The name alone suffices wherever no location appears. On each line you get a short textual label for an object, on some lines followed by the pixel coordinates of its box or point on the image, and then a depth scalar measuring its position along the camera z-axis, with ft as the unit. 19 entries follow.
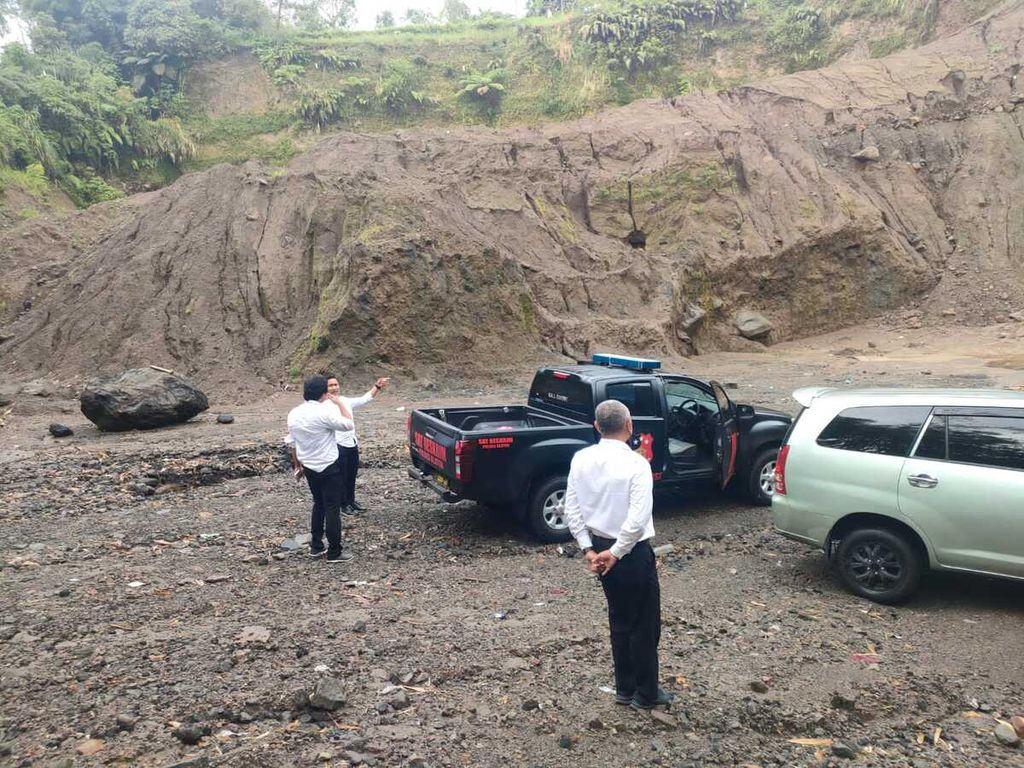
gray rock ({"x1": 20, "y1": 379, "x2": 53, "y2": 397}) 51.93
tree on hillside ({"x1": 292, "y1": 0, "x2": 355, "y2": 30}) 135.44
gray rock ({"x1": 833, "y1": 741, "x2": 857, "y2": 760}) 11.66
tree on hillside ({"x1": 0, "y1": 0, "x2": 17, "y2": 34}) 116.57
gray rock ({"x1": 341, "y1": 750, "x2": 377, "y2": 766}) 11.29
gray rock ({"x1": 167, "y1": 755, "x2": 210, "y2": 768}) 10.94
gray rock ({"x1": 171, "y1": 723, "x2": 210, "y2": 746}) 11.73
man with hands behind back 12.51
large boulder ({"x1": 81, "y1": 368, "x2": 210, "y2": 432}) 41.70
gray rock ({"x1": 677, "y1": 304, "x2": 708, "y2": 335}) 71.92
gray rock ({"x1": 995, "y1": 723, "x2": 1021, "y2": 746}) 12.10
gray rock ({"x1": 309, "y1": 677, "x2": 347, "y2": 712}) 12.79
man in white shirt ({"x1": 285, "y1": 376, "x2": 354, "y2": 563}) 21.30
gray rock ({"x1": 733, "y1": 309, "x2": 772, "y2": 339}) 74.95
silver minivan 16.93
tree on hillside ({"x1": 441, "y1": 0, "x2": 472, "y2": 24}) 155.22
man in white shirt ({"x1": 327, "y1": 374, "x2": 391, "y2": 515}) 24.39
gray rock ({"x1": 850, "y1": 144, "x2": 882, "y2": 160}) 85.40
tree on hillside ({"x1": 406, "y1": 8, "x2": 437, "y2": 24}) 153.66
